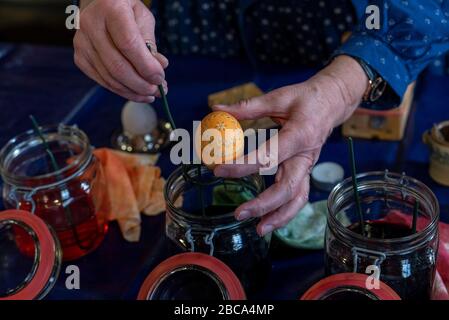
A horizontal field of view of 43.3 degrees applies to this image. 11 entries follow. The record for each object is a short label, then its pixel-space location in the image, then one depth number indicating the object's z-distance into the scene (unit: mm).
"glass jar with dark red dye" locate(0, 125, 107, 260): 766
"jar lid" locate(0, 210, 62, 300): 628
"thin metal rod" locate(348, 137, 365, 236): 597
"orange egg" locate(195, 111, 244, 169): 630
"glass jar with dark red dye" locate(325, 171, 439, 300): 580
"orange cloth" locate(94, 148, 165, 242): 832
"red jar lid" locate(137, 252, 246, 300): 568
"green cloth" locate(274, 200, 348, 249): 754
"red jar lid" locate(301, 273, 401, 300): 535
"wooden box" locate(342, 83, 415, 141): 926
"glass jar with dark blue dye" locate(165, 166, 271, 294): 627
